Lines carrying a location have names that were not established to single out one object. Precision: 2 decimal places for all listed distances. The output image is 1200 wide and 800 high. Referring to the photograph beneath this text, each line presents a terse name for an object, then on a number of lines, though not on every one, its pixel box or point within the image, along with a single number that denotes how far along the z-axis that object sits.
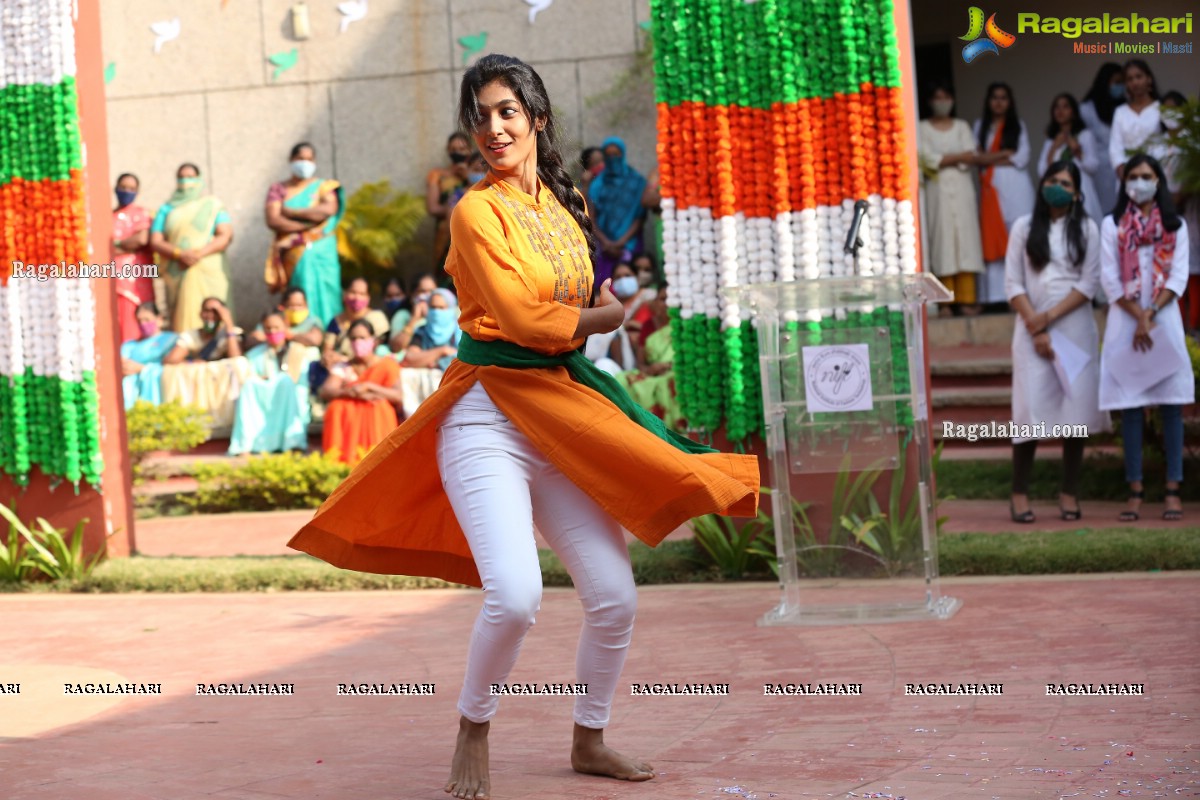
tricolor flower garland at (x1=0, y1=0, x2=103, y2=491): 8.05
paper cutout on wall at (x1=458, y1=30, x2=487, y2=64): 14.80
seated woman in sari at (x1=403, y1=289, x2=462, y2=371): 12.55
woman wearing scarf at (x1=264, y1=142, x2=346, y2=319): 14.17
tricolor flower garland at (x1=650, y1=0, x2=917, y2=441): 7.06
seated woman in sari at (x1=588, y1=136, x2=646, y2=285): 13.21
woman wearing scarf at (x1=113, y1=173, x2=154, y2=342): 13.90
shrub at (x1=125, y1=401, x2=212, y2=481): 11.23
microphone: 6.42
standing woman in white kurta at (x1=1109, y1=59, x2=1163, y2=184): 11.23
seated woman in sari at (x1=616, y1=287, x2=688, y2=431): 10.48
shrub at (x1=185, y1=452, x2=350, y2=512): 10.67
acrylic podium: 6.40
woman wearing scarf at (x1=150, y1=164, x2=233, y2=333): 14.20
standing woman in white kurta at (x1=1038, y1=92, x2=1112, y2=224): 11.98
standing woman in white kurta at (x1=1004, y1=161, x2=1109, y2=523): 8.32
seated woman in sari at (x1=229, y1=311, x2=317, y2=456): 12.13
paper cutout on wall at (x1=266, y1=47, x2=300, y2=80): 15.34
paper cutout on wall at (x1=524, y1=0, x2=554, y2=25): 14.64
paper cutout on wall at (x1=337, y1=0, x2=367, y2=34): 15.20
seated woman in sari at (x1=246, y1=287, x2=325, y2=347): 13.08
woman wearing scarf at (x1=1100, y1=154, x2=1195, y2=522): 8.23
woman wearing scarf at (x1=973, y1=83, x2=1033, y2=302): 12.48
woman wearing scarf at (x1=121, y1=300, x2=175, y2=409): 12.79
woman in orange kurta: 3.82
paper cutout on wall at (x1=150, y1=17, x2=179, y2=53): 15.50
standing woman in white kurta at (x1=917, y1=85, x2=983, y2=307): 12.55
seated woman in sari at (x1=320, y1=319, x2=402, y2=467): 11.49
